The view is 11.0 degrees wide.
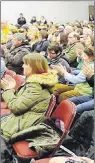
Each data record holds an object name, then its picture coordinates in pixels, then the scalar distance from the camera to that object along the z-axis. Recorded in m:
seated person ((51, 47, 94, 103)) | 4.63
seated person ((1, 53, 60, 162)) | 3.28
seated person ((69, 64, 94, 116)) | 4.26
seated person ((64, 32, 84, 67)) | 6.31
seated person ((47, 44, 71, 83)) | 5.70
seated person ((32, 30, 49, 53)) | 7.85
